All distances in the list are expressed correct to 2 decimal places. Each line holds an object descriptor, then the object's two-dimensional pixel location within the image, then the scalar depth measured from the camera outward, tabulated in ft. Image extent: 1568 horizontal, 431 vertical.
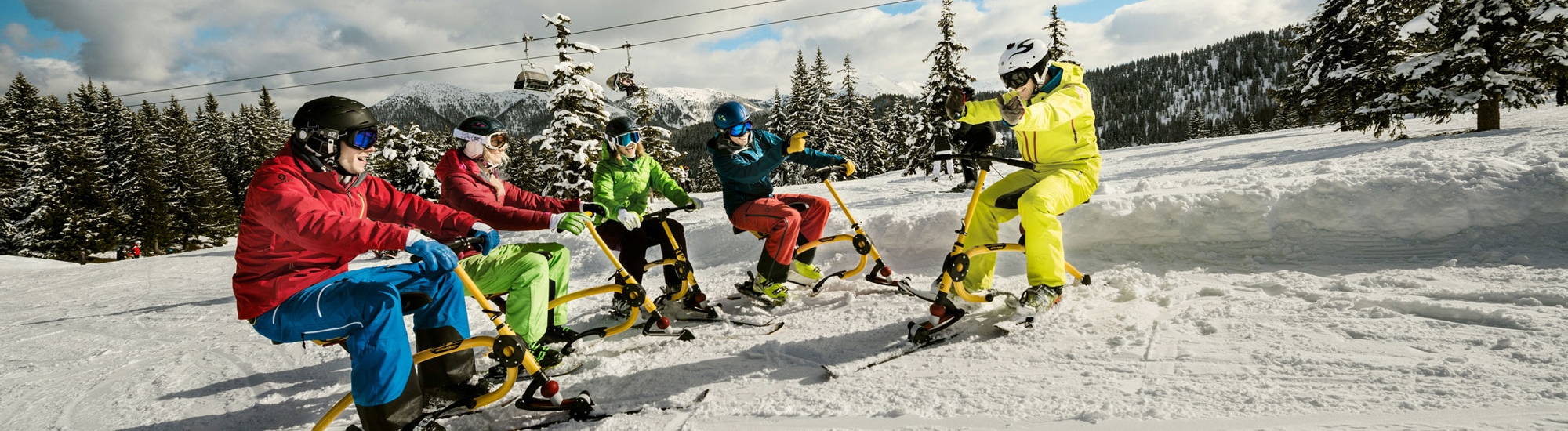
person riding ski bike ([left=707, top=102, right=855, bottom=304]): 18.65
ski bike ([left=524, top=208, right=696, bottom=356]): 15.00
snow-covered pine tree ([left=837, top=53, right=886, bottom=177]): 145.89
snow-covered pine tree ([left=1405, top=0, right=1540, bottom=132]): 39.63
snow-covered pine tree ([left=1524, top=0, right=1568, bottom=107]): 38.42
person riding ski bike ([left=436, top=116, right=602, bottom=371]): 13.89
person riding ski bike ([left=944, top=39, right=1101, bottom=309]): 13.46
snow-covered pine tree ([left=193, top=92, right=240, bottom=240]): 135.44
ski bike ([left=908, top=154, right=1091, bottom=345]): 14.03
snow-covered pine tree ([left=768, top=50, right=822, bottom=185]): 132.16
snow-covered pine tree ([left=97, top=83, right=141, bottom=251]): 117.08
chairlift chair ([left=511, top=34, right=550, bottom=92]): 72.18
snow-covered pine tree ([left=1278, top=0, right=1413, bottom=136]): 47.67
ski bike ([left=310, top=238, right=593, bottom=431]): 11.07
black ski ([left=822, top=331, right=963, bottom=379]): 12.74
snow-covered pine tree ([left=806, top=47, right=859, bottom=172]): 129.49
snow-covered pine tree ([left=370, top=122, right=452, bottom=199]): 96.94
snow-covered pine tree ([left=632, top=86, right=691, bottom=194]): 76.88
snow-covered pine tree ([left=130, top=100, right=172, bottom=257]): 117.29
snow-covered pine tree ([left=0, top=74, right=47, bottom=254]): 100.99
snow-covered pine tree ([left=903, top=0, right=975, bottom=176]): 86.07
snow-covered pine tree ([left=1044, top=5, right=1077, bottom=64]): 95.76
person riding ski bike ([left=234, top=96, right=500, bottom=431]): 9.54
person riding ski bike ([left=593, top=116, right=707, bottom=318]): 19.11
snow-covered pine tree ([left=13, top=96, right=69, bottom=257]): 101.30
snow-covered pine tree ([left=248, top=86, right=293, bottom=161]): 156.87
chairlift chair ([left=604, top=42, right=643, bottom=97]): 73.61
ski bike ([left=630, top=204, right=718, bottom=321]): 18.34
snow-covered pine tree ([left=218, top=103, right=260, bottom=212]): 156.35
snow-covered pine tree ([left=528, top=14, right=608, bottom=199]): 66.69
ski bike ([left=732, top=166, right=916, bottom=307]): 19.61
